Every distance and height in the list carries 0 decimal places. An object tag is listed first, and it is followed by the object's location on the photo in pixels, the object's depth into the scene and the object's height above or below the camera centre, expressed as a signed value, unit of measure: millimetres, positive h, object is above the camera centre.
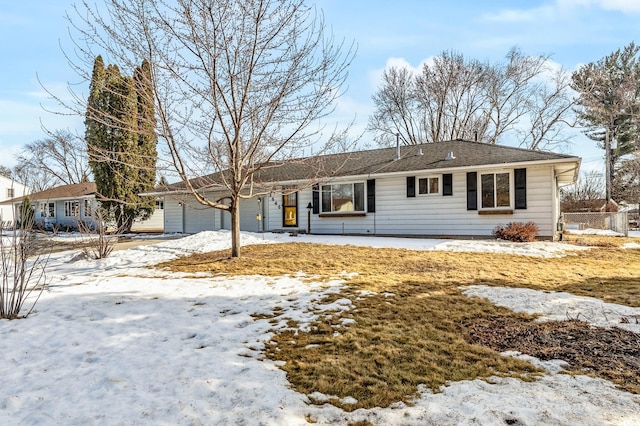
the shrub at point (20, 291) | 4062 -917
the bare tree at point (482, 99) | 25078 +7628
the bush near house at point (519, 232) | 10906 -977
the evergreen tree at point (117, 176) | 18578 +1846
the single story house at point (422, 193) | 11578 +384
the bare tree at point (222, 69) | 6531 +2771
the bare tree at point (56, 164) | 35450 +5099
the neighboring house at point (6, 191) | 36178 +2345
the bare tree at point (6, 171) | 41162 +5191
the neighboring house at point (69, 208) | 24109 +259
